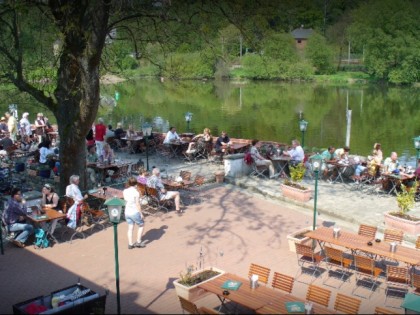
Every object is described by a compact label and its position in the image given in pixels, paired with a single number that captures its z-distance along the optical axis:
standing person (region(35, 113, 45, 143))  22.05
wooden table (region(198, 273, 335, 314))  7.47
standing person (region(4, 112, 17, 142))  21.58
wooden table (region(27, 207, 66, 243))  11.23
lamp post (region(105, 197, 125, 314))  8.25
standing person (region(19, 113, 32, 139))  22.58
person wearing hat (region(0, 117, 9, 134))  22.33
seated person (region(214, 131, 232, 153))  18.97
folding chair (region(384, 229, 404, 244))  10.70
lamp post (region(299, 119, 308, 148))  19.38
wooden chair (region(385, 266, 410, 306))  8.92
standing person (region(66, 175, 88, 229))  11.81
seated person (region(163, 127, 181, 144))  19.77
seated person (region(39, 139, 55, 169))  16.89
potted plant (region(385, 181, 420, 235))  12.06
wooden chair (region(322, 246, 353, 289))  9.63
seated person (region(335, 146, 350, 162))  16.66
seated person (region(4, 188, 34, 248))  11.21
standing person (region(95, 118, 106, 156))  18.11
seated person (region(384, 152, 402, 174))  14.91
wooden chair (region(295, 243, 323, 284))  9.81
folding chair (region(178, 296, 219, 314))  7.45
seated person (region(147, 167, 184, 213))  13.51
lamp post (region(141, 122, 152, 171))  17.53
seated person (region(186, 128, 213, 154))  19.50
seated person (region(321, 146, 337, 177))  16.53
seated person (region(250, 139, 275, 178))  16.86
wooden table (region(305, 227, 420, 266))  9.42
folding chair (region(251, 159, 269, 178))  17.06
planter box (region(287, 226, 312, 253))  11.07
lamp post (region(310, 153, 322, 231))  11.38
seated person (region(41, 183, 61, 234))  12.02
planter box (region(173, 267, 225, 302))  8.66
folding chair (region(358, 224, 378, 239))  10.89
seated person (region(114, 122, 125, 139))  21.70
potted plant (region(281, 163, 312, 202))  14.41
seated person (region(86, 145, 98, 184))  15.87
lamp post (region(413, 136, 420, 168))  15.65
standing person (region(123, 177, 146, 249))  11.10
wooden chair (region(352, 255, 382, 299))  9.22
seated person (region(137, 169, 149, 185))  13.75
